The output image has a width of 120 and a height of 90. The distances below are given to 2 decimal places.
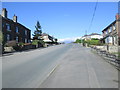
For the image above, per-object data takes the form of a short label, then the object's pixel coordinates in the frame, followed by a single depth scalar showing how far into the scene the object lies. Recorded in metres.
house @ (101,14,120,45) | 23.54
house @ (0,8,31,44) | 24.88
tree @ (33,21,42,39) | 40.05
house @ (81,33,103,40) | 86.99
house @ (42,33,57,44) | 75.40
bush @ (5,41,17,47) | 21.34
